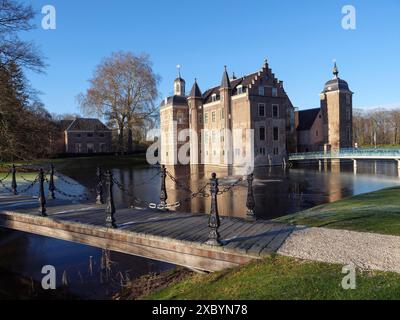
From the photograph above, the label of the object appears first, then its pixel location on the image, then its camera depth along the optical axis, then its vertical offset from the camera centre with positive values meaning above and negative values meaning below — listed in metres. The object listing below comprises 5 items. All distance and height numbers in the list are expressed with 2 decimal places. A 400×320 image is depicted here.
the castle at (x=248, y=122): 42.28 +4.73
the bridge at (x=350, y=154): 35.79 -0.39
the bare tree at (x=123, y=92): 49.41 +10.20
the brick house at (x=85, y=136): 61.91 +4.46
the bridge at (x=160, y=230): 6.20 -1.69
